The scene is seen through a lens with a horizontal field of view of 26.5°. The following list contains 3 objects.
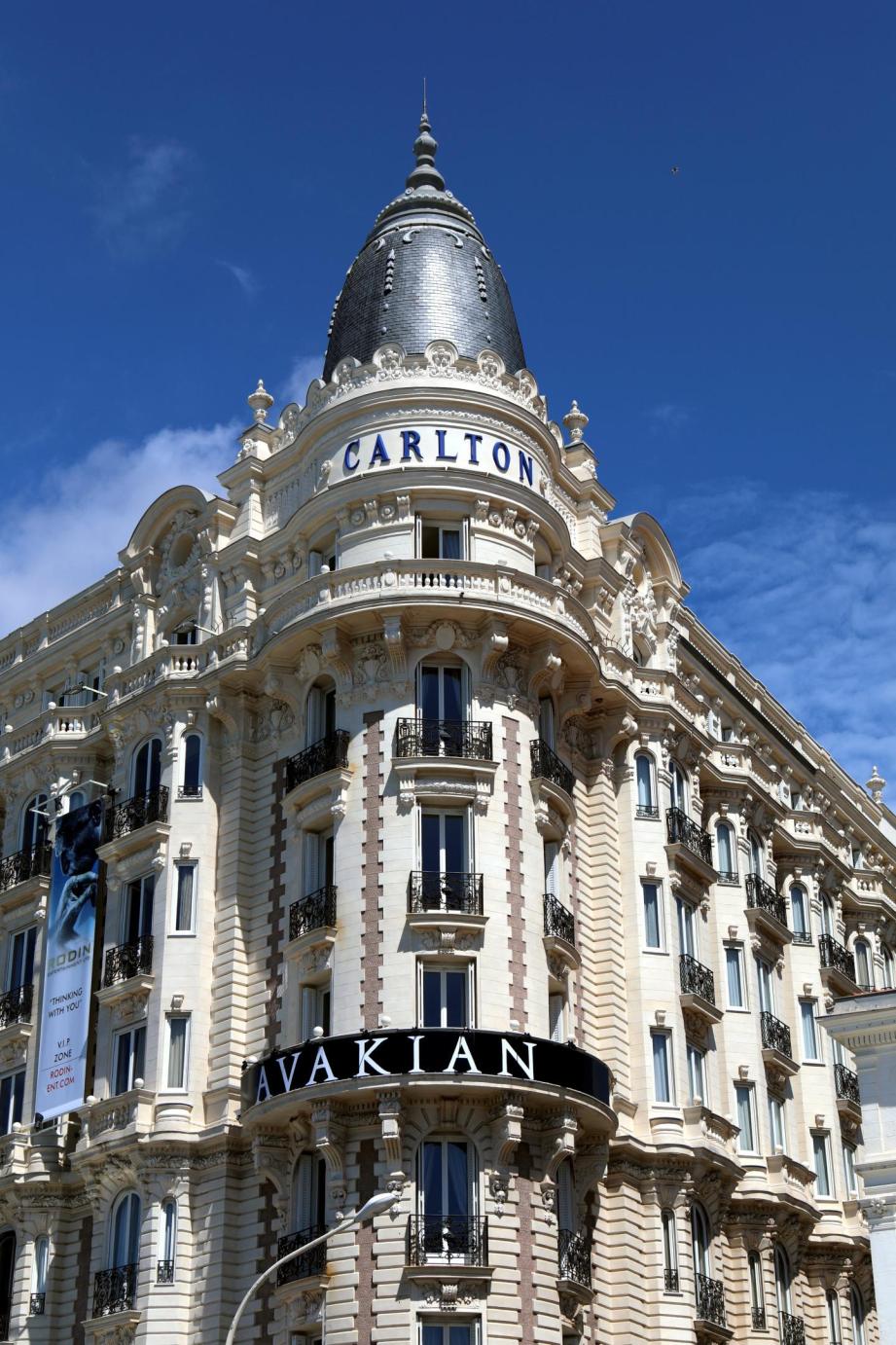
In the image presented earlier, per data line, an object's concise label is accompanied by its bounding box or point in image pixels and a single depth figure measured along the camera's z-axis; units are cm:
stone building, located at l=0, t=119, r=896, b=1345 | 4606
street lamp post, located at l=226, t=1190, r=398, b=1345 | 3527
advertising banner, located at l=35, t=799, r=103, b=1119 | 5397
